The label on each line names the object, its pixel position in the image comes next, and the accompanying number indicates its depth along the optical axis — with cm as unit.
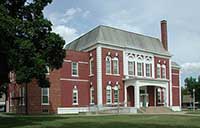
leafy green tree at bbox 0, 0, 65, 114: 2581
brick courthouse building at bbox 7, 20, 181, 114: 5012
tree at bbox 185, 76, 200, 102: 10669
